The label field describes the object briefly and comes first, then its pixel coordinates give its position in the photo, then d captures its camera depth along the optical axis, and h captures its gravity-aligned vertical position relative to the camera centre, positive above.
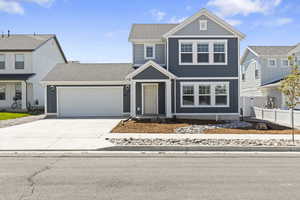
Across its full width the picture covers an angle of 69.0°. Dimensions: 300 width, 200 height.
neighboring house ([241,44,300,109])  20.95 +3.15
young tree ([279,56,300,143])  8.97 +0.59
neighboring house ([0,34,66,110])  22.08 +2.94
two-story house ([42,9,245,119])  15.48 +1.82
